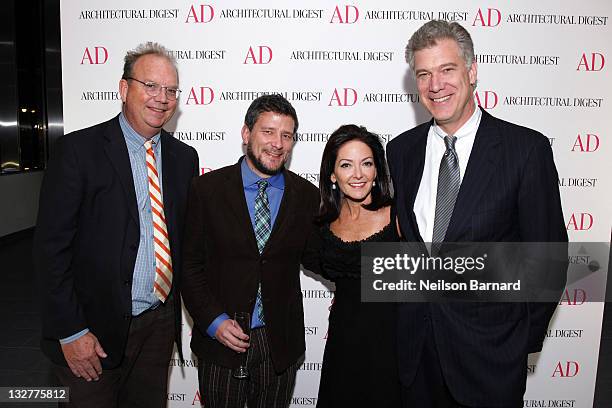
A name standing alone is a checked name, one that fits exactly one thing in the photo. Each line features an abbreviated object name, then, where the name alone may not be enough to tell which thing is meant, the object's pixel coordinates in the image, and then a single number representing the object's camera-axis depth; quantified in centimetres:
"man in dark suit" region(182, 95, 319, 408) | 239
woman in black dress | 233
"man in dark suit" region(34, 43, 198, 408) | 220
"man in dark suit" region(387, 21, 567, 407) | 192
